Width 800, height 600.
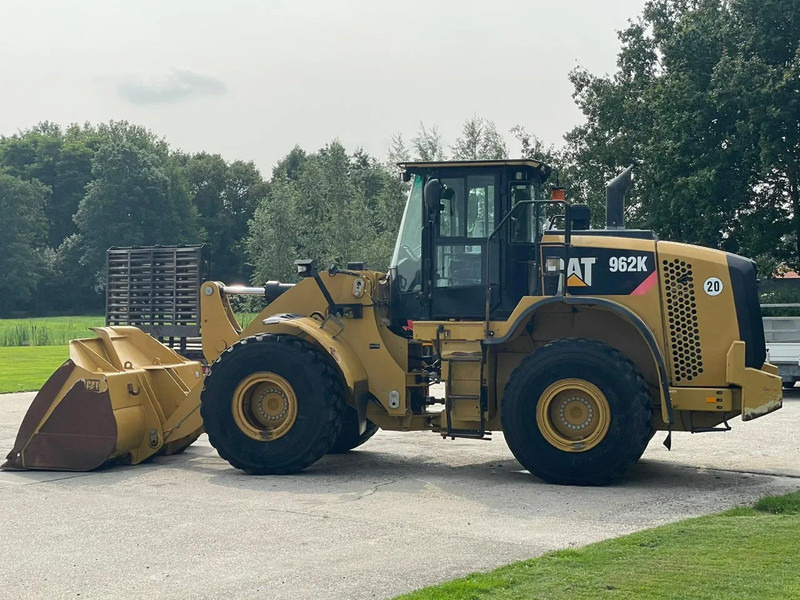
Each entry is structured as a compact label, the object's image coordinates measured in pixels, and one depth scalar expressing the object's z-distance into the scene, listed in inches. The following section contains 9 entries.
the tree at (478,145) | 1492.4
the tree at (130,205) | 3139.8
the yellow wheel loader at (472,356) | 400.2
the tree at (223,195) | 3393.2
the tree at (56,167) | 3533.5
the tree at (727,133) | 1147.9
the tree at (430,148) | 1539.1
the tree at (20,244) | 3080.7
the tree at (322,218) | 1721.2
